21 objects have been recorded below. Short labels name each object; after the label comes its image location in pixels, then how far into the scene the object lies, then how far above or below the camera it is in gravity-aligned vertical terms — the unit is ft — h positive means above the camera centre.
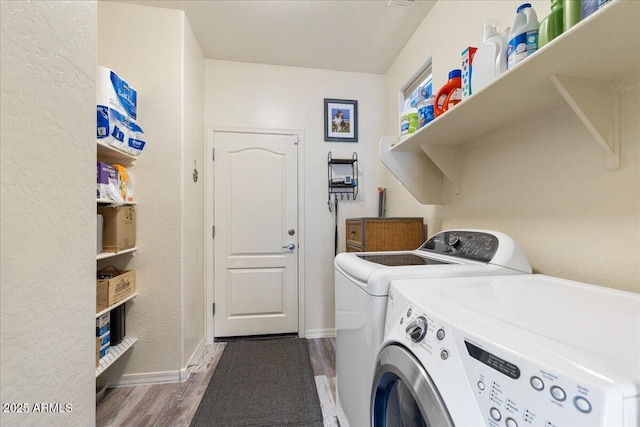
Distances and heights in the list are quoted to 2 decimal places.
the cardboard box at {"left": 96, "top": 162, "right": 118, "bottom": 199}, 4.91 +0.63
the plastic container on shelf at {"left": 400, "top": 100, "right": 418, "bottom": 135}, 4.74 +1.65
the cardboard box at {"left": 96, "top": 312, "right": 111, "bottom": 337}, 5.06 -2.20
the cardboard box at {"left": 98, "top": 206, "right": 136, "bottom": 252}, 5.28 -0.33
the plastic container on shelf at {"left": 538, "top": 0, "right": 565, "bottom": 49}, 2.33 +1.67
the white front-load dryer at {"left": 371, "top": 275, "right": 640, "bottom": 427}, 1.10 -0.74
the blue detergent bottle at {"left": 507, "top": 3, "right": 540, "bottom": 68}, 2.58 +1.72
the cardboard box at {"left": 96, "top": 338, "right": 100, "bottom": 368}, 4.93 -2.58
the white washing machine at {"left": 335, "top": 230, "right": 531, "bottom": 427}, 2.97 -0.79
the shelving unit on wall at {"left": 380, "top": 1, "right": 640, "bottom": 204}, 1.96 +1.31
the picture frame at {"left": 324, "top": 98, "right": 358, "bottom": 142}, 8.82 +3.06
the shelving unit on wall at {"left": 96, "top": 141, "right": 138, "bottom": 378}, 4.94 -0.82
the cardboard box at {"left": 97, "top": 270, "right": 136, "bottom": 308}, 5.11 -1.52
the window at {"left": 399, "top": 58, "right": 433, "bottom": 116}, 6.57 +3.57
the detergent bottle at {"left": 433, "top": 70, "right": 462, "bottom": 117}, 3.76 +1.71
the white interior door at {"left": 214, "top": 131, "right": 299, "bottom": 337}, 8.39 -0.68
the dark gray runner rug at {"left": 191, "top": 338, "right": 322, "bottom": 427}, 4.98 -3.86
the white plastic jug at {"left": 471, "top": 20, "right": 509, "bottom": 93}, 2.90 +1.74
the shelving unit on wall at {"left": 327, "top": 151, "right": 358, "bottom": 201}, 8.71 +1.08
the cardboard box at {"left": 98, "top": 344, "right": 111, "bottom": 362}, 5.15 -2.75
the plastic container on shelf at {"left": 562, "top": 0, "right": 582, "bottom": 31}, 2.13 +1.61
